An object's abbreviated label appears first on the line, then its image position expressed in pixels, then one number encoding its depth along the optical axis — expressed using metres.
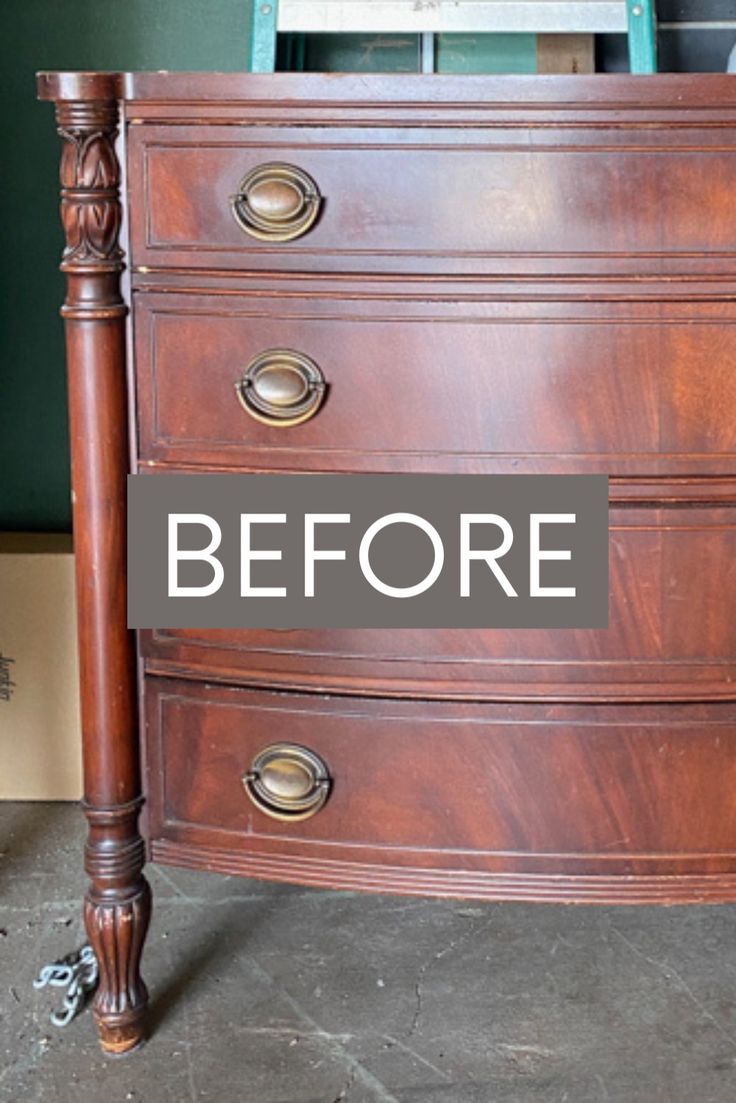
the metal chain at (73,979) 1.94
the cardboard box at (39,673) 2.49
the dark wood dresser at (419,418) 1.57
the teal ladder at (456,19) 2.10
